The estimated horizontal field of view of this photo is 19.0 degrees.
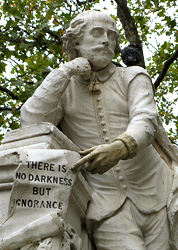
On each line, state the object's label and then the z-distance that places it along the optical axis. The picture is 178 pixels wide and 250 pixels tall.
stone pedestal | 3.36
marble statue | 3.74
